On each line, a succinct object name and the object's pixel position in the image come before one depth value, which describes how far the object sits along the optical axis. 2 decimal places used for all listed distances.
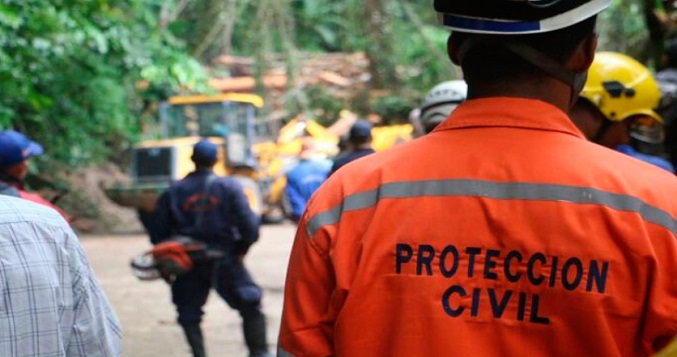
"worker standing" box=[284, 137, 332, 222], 10.73
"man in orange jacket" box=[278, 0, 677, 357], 1.97
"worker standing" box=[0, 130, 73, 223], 6.14
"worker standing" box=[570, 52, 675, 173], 4.28
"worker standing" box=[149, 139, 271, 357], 8.45
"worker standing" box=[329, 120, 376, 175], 8.62
